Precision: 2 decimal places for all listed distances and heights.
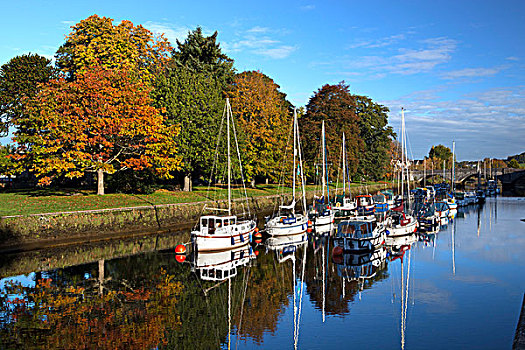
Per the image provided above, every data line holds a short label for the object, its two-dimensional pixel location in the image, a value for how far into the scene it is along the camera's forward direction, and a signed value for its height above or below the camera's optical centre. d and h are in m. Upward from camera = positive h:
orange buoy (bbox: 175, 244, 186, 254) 37.47 -6.03
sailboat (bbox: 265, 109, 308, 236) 45.88 -5.03
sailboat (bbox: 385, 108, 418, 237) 47.16 -5.18
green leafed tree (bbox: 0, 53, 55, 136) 66.00 +14.72
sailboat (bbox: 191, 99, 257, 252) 36.84 -4.82
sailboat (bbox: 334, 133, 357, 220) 62.84 -4.49
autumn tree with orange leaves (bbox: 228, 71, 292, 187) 72.69 +8.66
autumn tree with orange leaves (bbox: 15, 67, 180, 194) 45.84 +5.26
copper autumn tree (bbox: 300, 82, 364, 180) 84.56 +10.31
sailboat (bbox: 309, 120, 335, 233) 53.84 -5.06
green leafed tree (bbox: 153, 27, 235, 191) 59.28 +8.99
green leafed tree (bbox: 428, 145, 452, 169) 189.12 +6.24
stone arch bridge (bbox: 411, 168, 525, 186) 149.12 +1.11
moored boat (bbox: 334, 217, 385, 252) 38.84 -5.21
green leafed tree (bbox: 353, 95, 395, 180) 114.62 +10.81
